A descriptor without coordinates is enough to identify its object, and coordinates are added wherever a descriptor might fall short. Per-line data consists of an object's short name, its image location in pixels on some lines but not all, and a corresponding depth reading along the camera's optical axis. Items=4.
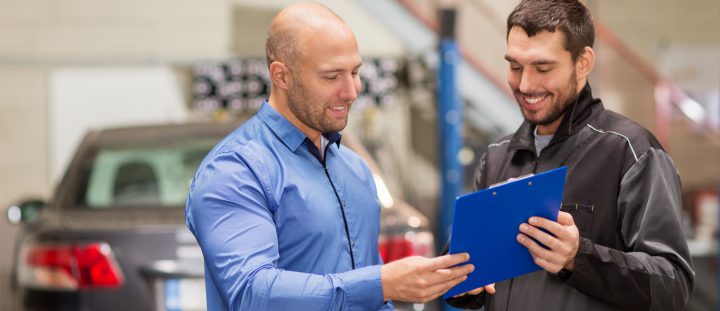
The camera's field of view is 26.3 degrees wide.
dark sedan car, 4.15
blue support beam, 7.59
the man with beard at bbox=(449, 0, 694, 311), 2.88
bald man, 2.76
